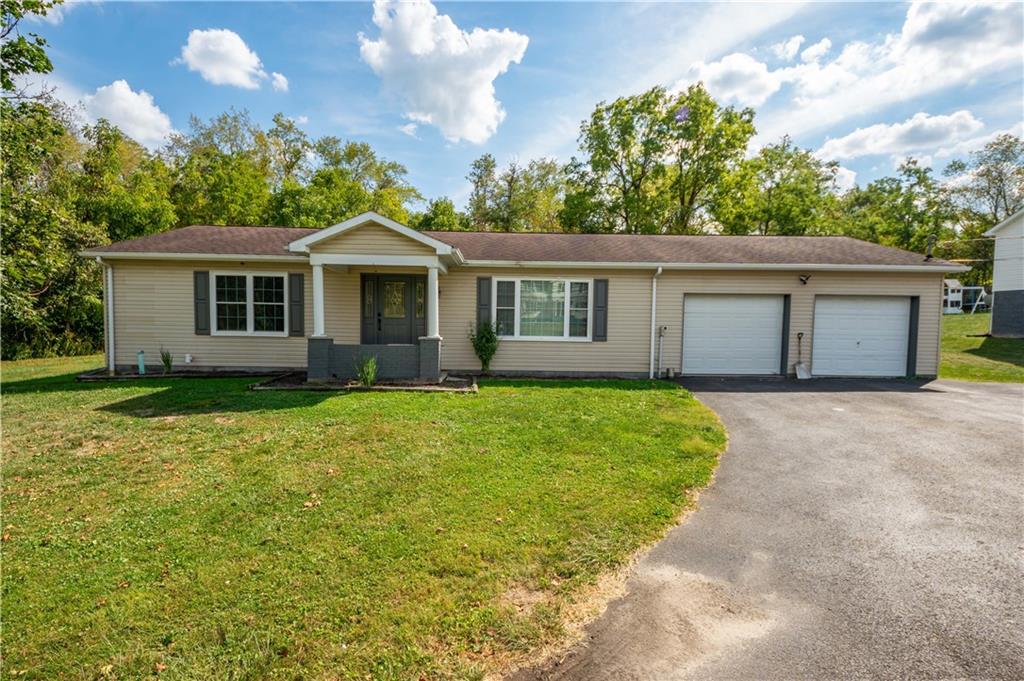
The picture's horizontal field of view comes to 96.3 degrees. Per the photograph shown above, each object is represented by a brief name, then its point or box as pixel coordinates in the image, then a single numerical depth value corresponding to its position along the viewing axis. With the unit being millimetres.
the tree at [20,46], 9805
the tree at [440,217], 27938
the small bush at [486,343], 10531
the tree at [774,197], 26281
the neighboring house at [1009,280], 17469
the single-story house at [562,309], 10680
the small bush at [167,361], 10297
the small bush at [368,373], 8906
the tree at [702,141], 25578
